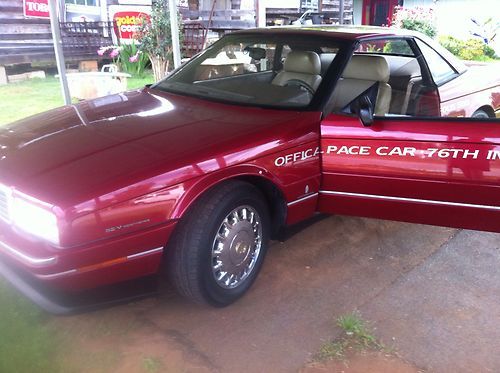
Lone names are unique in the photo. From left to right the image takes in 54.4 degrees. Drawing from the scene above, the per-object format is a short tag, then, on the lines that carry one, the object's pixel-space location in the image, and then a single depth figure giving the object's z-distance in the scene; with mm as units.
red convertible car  2209
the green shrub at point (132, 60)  10047
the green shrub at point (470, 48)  10578
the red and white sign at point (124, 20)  11250
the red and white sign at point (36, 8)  10042
